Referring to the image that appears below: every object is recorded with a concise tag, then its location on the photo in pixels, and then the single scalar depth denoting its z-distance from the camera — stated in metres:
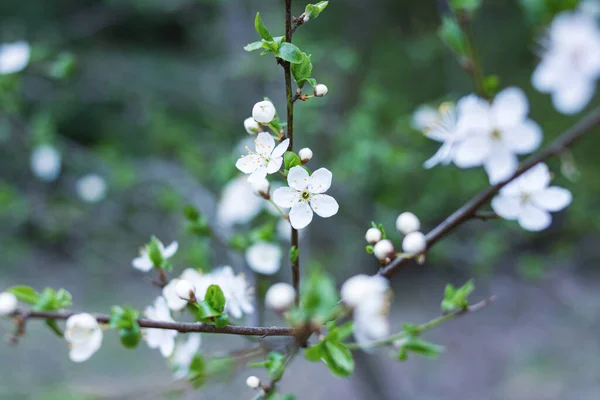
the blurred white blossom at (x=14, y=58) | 0.74
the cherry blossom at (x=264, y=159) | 0.44
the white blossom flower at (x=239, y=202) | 0.75
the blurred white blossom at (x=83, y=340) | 0.46
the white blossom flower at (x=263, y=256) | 0.56
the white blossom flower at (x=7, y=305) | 0.45
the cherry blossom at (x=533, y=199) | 0.47
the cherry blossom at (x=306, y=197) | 0.45
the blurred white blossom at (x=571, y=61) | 0.45
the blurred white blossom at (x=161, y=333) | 0.48
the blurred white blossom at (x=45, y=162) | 1.11
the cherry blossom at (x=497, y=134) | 0.45
